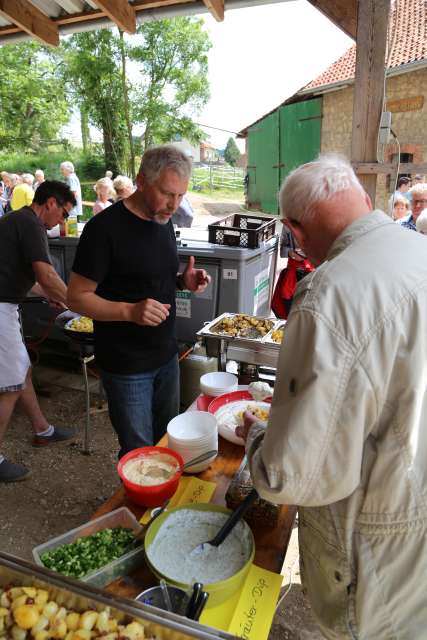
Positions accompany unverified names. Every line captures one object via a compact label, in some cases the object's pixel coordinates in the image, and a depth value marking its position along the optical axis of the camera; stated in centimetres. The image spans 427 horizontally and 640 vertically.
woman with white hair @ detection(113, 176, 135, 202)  573
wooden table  118
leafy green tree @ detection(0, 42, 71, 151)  2092
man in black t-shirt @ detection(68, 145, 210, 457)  192
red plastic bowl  141
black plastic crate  394
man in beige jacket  87
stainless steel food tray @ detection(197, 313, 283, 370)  267
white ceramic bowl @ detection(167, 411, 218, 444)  163
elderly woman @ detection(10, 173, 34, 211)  829
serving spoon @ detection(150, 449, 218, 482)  150
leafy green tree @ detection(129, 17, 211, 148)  2048
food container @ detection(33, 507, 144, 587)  115
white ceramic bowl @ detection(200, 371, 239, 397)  208
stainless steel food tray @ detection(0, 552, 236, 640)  85
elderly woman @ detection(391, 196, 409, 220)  573
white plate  178
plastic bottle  357
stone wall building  945
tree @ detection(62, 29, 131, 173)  2017
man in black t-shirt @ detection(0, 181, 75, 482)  300
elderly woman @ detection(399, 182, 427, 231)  468
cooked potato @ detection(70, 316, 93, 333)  348
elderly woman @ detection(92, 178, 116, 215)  699
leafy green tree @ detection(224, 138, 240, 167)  5222
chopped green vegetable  117
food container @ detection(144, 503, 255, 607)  108
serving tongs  99
